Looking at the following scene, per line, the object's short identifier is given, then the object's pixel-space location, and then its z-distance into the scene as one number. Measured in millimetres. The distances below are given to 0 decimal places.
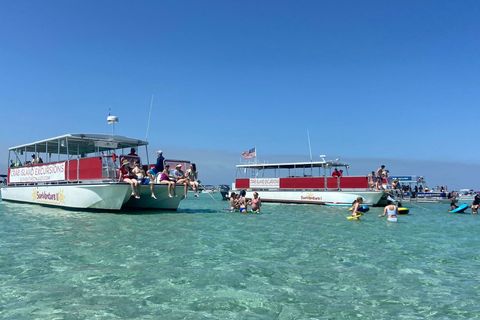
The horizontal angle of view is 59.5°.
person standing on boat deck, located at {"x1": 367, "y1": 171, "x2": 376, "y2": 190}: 32875
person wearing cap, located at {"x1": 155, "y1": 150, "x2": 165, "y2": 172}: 22047
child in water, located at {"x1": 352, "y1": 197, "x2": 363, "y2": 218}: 20639
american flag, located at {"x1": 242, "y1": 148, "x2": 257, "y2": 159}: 43344
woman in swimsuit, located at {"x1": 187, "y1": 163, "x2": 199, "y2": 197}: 21703
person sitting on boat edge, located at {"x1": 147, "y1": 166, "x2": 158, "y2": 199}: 20284
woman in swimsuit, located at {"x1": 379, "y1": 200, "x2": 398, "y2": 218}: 20002
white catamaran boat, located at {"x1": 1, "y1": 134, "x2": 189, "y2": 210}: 20172
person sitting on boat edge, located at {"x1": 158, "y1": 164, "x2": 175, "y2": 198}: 21000
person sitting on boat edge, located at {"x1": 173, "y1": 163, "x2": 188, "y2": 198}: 21688
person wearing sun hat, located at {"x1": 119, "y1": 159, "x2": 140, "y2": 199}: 19578
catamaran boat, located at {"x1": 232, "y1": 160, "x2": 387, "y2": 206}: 33094
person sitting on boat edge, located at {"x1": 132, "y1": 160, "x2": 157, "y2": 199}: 20345
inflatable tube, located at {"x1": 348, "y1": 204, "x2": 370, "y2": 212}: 25778
